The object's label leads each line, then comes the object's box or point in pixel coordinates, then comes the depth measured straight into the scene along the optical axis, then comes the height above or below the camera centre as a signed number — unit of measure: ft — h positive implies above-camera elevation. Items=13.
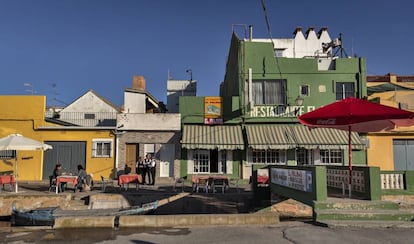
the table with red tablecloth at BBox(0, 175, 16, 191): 52.37 -4.04
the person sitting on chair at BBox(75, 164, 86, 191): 54.61 -4.11
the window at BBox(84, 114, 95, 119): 125.03 +12.92
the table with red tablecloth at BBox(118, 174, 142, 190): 54.39 -4.06
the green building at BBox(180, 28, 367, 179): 67.87 +7.66
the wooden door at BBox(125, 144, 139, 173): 71.61 -0.46
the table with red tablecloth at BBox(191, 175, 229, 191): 54.08 -4.13
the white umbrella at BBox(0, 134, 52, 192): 50.88 +1.26
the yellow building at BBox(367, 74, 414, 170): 71.72 +1.42
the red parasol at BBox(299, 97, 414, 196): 31.76 +3.56
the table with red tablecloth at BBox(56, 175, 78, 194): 52.36 -3.96
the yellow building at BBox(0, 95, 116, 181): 70.85 +2.16
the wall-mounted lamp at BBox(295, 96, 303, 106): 69.29 +10.42
